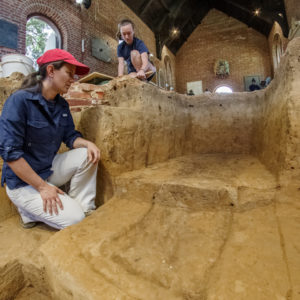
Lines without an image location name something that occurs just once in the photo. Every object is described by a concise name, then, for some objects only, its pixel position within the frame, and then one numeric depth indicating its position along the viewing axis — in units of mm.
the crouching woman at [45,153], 1165
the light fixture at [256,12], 9369
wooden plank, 3459
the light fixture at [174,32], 10647
